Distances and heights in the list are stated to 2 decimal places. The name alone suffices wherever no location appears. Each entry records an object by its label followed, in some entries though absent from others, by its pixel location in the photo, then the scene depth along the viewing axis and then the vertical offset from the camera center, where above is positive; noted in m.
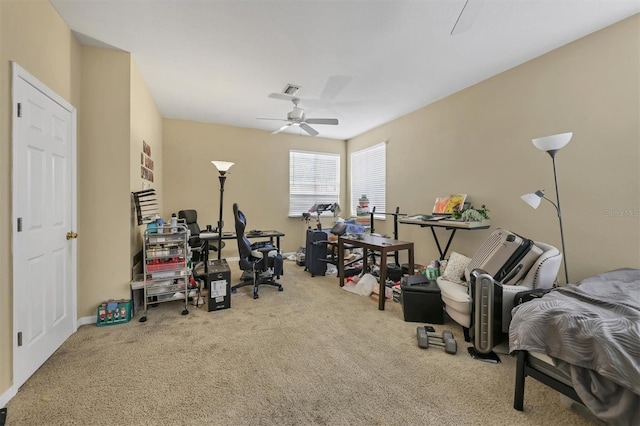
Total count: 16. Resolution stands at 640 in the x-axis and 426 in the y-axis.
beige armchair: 2.05 -0.64
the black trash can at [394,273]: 3.60 -0.85
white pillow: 2.75 -0.61
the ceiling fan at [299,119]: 3.77 +1.36
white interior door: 1.71 -0.10
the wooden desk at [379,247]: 2.96 -0.43
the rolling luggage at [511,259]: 2.23 -0.41
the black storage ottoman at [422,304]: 2.67 -0.95
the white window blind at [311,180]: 5.92 +0.75
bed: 1.18 -0.68
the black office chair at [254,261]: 3.33 -0.67
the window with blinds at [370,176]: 5.29 +0.78
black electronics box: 2.93 -0.89
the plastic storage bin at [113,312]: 2.57 -1.02
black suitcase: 4.34 -0.69
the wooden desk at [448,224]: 3.10 -0.15
